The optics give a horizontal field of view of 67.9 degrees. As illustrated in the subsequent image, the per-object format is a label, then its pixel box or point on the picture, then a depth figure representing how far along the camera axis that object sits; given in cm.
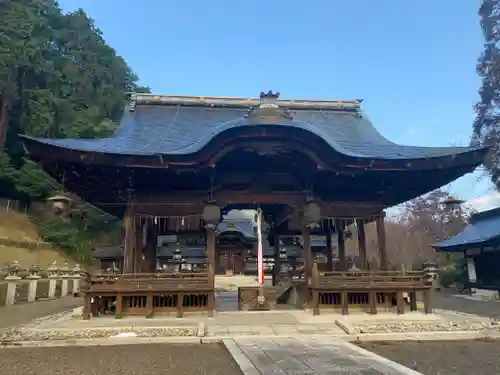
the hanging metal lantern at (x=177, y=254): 1796
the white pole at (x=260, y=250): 1058
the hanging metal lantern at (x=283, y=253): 1908
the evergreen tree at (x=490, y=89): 2483
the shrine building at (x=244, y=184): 956
